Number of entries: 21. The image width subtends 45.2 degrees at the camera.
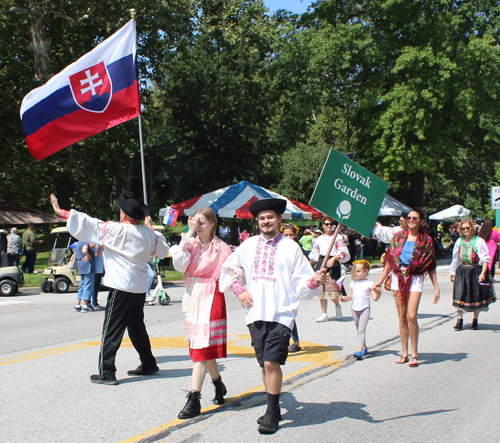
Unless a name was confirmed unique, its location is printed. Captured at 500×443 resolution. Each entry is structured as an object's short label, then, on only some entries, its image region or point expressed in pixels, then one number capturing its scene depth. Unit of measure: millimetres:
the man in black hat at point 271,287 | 4496
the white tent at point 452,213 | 37356
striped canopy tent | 22172
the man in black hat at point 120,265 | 5754
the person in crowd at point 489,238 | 10516
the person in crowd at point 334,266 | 9484
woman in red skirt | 4930
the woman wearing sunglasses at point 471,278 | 9391
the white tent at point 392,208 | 26953
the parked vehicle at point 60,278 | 16016
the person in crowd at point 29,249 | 20969
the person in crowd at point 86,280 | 11969
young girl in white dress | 7340
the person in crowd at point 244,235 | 24966
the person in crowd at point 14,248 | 19984
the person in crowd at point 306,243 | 18109
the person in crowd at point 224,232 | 27577
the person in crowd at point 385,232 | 7418
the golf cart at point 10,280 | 15289
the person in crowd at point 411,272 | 6871
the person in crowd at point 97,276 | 12320
